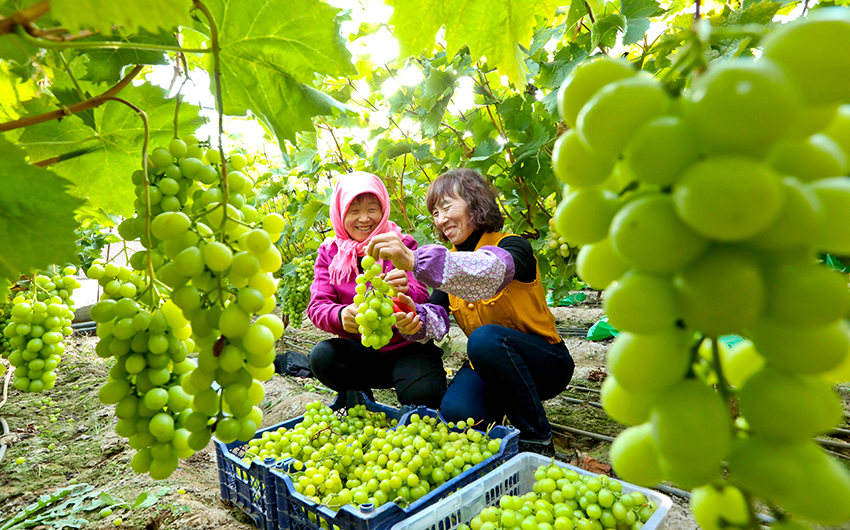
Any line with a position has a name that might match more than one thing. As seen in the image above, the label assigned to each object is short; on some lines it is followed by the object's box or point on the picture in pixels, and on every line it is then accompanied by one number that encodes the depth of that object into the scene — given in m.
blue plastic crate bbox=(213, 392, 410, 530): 1.80
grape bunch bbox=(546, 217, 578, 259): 2.66
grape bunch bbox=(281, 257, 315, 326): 4.06
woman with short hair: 2.00
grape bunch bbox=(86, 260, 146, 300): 0.73
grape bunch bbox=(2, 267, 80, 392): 1.44
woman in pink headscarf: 2.72
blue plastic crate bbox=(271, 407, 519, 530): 1.47
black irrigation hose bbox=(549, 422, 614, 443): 2.42
